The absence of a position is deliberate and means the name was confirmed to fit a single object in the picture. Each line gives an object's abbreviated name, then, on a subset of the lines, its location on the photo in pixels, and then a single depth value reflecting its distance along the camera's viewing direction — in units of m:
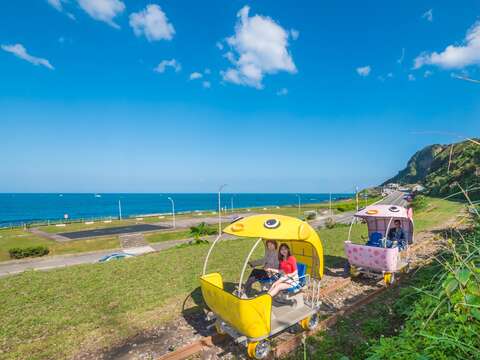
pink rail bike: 9.82
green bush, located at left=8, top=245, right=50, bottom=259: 32.44
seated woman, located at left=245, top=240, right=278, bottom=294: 7.84
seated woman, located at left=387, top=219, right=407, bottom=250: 11.30
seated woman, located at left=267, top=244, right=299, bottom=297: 6.76
